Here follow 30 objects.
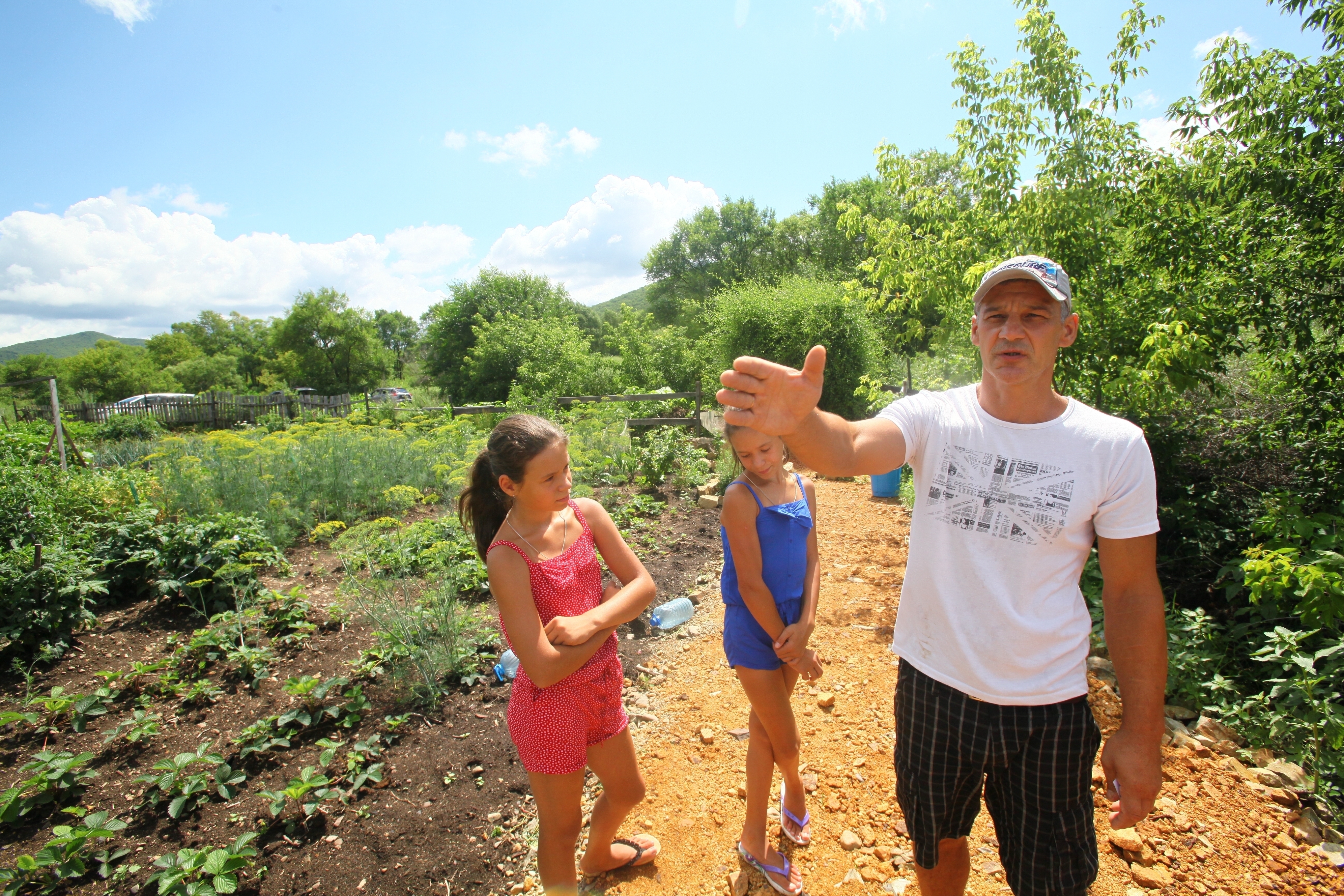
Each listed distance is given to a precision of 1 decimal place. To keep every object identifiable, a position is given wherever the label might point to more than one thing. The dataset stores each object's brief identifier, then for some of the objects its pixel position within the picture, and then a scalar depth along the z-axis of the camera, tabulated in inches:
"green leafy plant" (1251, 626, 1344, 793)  94.0
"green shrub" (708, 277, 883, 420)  542.9
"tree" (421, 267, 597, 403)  1259.2
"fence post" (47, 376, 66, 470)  255.8
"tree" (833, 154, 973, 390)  204.1
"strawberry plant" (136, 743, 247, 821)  92.0
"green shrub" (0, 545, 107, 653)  136.0
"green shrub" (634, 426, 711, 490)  311.3
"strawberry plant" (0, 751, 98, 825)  87.3
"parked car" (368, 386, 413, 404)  1144.8
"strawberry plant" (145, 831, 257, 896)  74.6
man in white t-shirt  54.1
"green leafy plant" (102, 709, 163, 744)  103.7
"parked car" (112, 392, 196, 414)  804.6
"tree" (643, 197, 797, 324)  1395.2
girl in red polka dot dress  68.1
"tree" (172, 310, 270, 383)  2246.6
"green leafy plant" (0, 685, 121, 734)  108.8
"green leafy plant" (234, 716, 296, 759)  103.6
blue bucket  316.5
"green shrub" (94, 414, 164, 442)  666.2
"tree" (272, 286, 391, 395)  1438.2
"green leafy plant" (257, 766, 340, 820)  88.2
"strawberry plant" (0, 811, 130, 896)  74.9
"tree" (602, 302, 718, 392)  624.1
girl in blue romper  79.3
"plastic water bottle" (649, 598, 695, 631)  169.5
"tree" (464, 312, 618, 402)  621.6
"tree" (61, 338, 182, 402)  1445.6
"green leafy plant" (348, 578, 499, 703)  123.0
